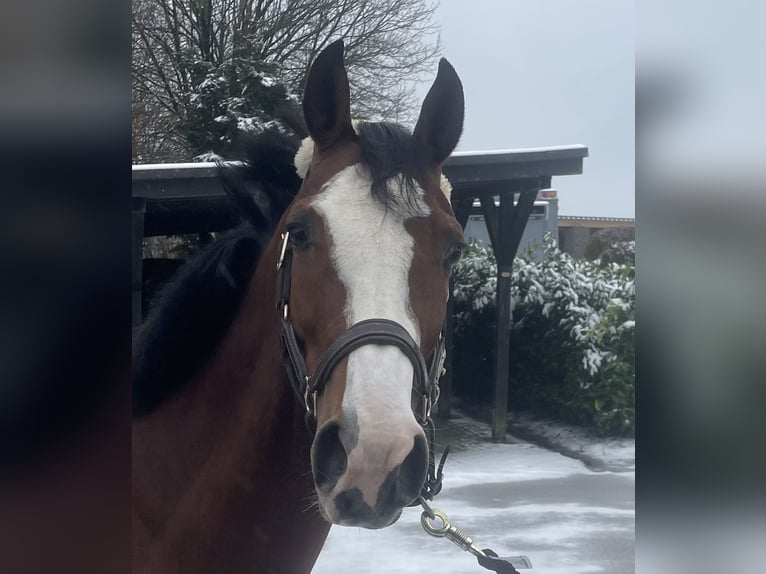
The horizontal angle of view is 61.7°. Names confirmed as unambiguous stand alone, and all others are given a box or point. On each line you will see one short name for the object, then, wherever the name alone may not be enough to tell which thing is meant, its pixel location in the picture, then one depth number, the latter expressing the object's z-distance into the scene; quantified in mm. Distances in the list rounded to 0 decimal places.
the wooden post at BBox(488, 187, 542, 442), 6289
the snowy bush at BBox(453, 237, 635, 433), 6238
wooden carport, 4371
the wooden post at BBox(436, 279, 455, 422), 6986
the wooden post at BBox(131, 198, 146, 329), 3324
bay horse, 1110
